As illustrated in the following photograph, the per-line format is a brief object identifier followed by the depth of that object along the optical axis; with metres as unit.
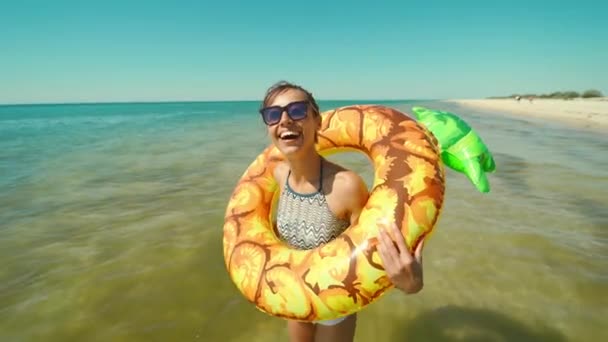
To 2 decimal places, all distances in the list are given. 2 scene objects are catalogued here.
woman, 1.69
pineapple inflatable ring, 1.56
